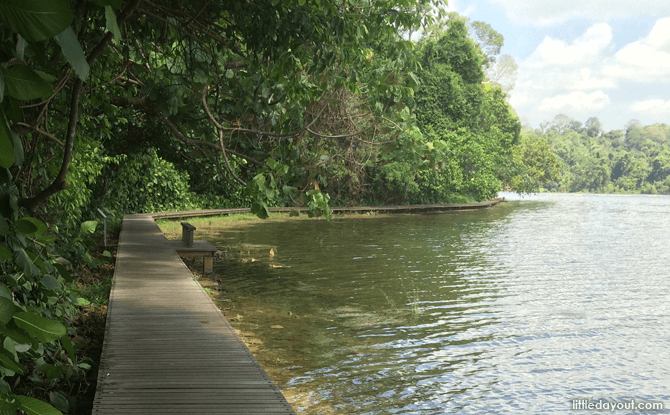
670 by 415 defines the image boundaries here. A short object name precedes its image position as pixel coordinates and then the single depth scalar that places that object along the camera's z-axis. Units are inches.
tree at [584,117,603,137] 5541.3
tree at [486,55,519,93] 3191.4
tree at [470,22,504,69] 2829.7
